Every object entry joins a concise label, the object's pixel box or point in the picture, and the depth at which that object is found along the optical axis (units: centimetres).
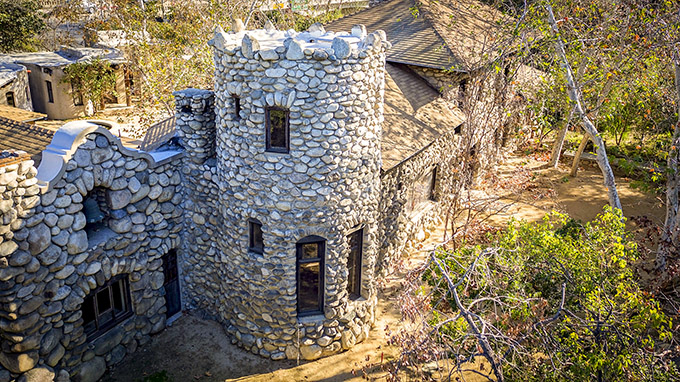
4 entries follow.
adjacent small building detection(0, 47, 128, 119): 2612
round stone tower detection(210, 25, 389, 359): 902
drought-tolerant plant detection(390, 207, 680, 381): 626
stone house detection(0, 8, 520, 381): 864
